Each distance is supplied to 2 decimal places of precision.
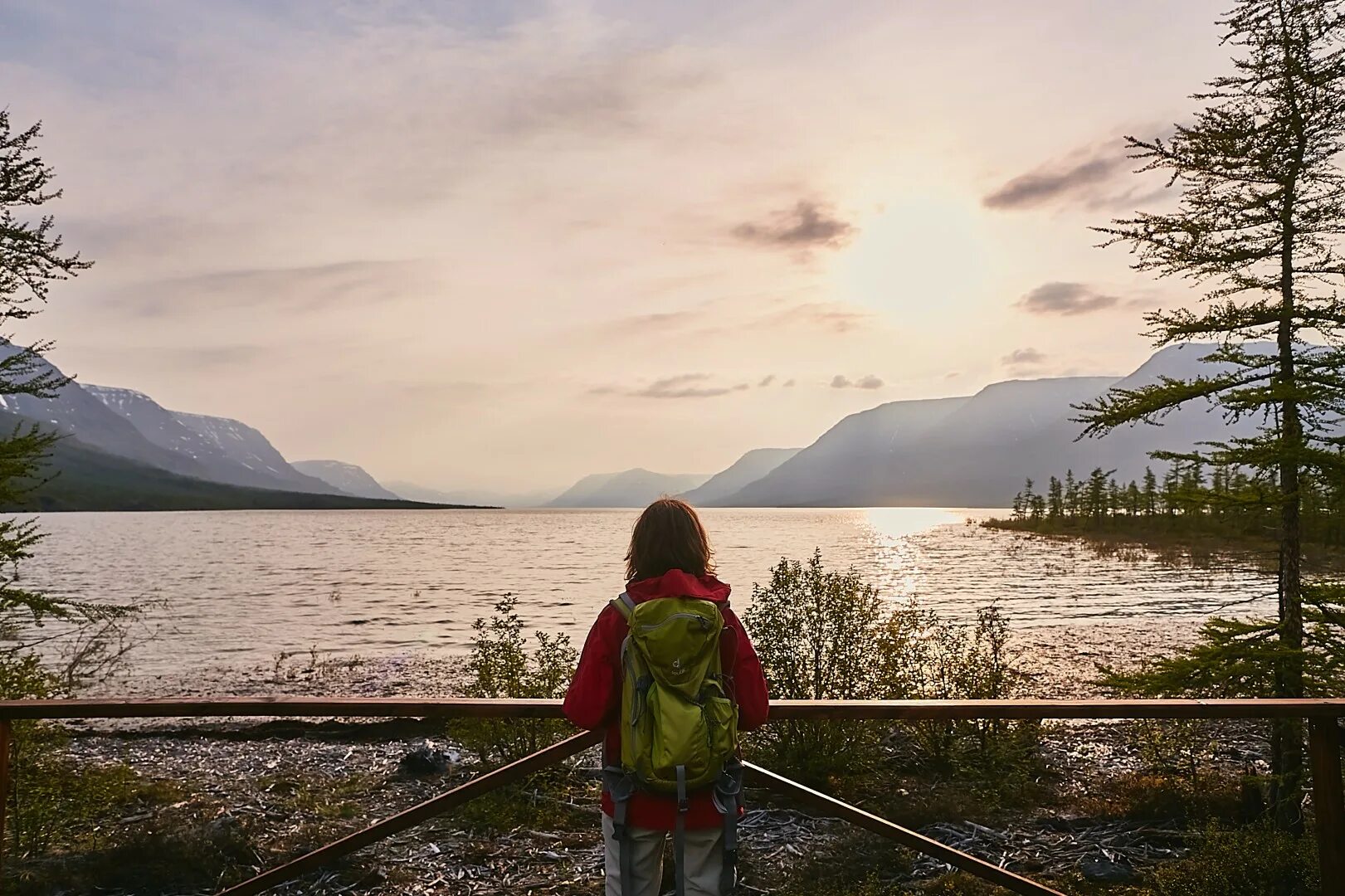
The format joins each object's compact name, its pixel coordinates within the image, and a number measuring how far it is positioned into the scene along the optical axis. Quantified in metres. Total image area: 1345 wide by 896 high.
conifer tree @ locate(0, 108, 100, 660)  8.79
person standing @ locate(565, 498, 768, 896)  3.03
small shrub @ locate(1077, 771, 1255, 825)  9.01
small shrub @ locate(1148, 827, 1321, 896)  6.07
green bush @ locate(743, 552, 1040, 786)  9.88
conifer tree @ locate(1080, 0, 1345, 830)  8.24
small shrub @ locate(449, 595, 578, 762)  9.60
